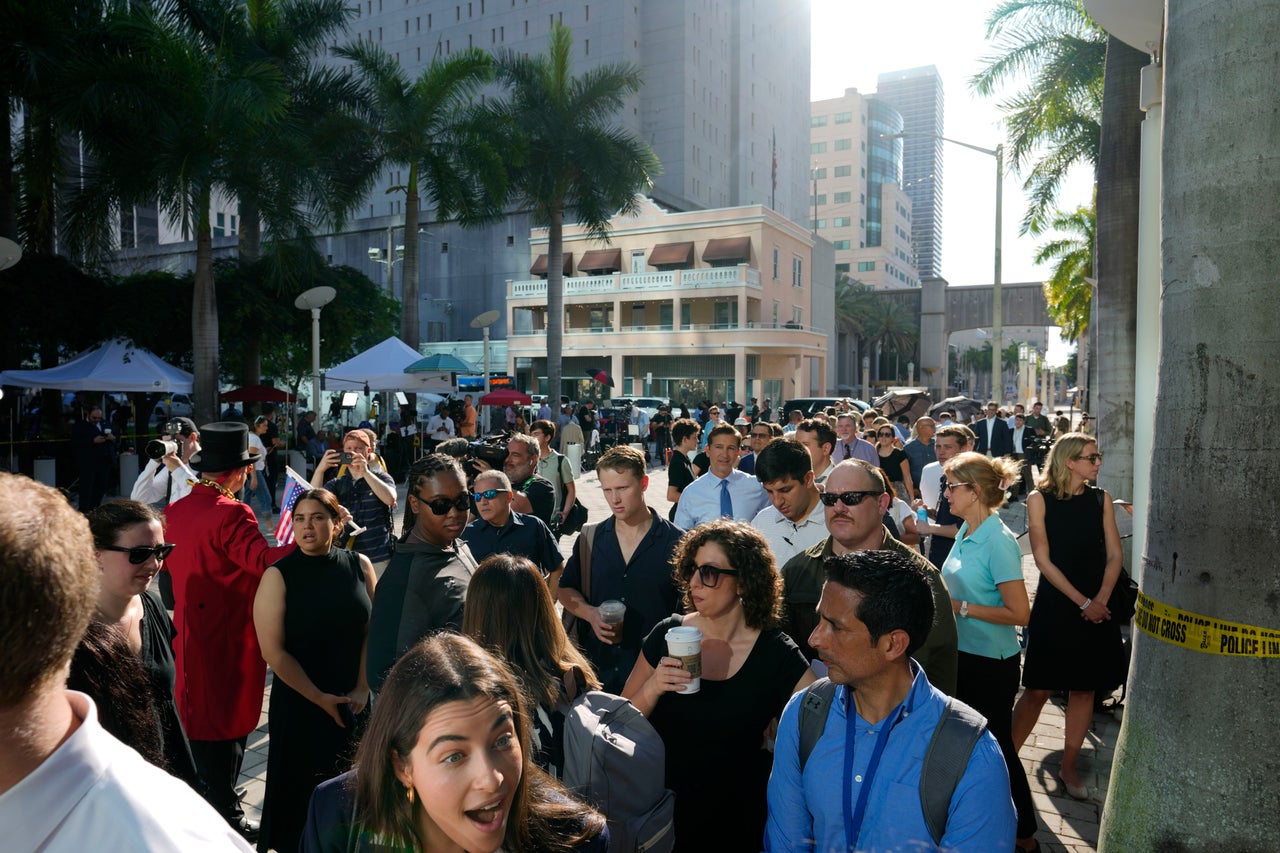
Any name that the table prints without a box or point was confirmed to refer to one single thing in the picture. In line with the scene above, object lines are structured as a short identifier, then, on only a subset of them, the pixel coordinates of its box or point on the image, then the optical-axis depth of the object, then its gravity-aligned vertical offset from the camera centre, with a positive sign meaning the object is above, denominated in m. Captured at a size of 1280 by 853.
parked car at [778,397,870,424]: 28.17 -0.45
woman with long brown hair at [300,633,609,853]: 1.80 -0.84
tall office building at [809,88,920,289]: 114.31 +28.10
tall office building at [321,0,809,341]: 60.53 +25.65
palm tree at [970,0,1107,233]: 18.16 +7.11
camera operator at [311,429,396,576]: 6.12 -0.75
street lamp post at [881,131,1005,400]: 22.38 +3.62
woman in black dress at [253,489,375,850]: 3.78 -1.25
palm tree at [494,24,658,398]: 30.16 +8.87
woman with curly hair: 2.93 -1.09
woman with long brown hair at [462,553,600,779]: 2.87 -0.85
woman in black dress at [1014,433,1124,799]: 4.82 -1.18
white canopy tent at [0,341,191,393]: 17.38 +0.28
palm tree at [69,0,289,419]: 16.48 +5.38
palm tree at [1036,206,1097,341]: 40.31 +5.94
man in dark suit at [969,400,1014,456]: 15.09 -0.78
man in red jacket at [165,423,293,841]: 4.05 -1.18
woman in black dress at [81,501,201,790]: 2.90 -0.82
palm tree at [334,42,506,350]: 26.33 +8.14
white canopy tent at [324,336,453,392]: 20.44 +0.40
